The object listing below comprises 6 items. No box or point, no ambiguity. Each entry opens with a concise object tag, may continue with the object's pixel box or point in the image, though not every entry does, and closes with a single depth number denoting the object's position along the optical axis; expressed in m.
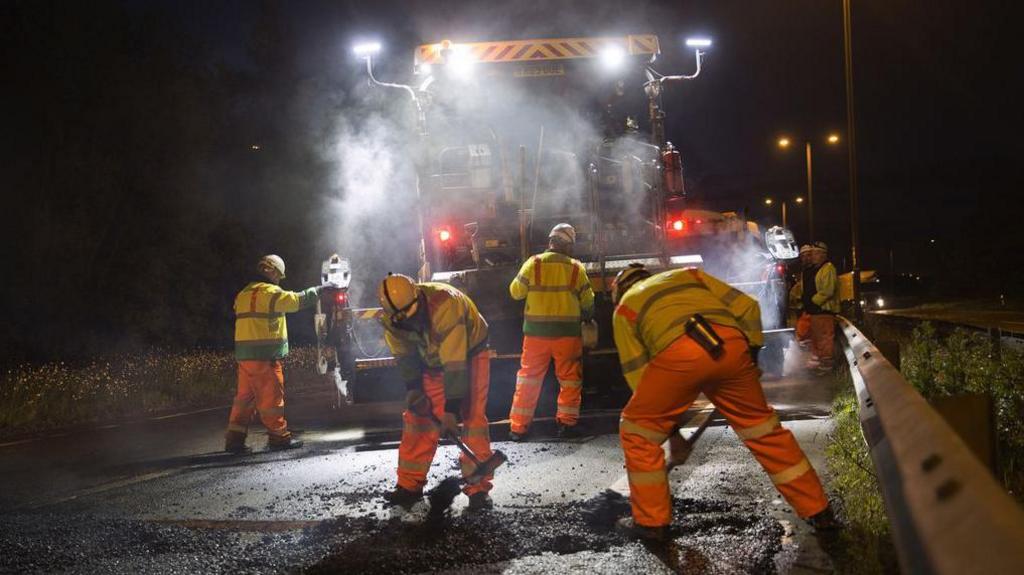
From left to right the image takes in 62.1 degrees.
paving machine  8.64
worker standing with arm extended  7.21
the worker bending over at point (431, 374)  4.97
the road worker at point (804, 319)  10.37
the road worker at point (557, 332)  6.79
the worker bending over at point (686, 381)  3.90
